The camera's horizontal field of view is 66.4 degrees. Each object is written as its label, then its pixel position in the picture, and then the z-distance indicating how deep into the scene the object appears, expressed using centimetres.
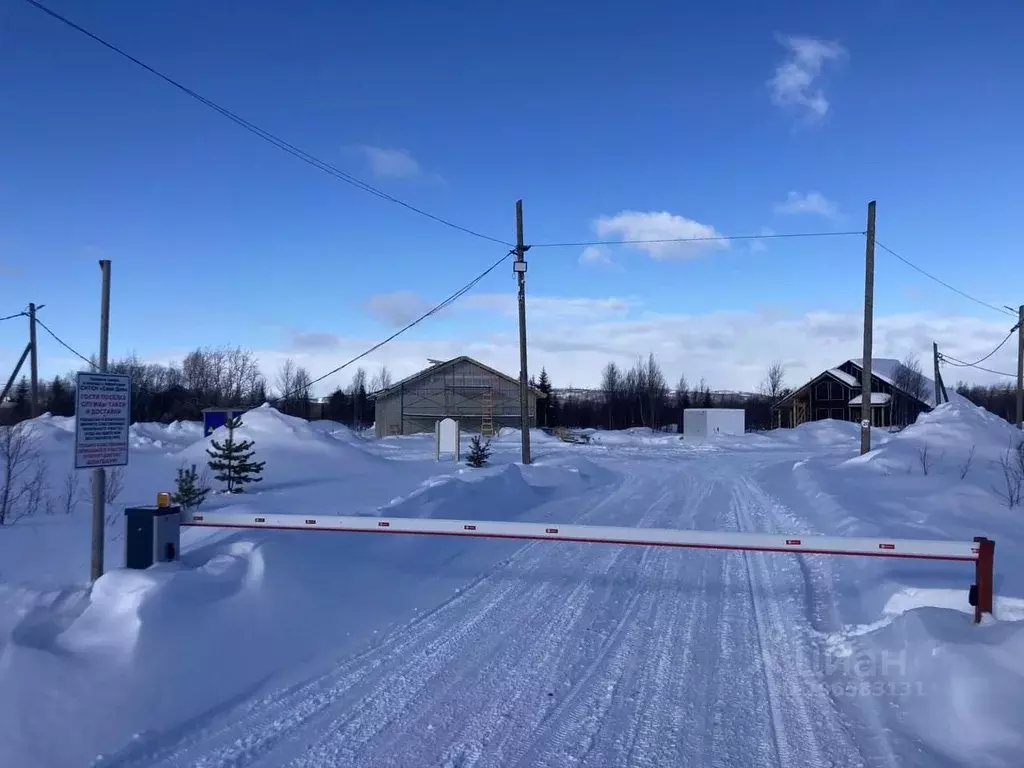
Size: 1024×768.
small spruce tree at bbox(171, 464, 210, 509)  1224
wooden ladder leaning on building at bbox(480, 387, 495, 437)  5828
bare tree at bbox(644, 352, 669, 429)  9706
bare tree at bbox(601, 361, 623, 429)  10338
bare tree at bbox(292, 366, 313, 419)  7825
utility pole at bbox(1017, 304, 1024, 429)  3419
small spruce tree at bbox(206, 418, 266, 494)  1628
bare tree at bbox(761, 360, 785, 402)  10462
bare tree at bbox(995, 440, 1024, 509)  1537
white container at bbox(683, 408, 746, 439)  6228
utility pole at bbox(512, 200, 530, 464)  2325
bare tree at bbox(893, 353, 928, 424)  6462
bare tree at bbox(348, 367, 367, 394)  10239
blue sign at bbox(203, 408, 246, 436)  2339
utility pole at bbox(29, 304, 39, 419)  3347
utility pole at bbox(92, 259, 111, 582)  700
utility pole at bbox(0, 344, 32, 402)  2797
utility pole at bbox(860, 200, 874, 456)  2216
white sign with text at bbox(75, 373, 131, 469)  679
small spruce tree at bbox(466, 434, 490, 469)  2489
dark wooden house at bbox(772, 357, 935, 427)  6456
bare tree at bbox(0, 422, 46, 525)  1130
